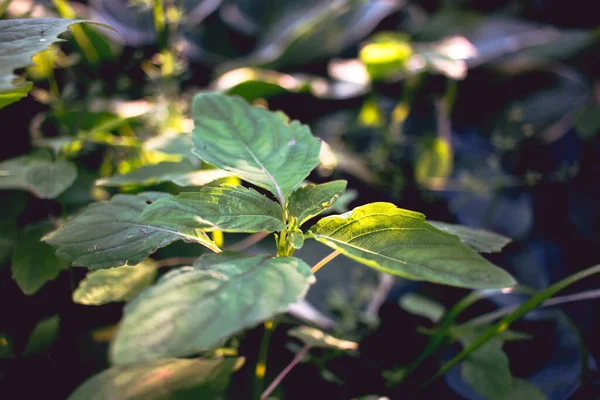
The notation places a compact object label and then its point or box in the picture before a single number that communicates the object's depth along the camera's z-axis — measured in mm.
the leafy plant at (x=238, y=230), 269
